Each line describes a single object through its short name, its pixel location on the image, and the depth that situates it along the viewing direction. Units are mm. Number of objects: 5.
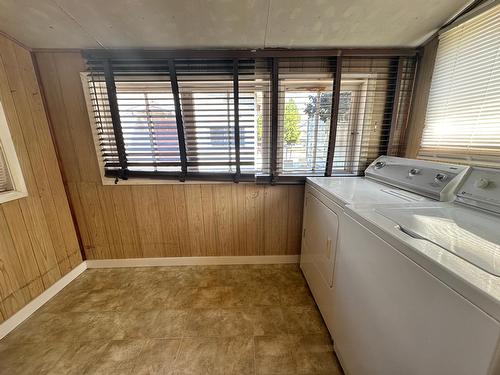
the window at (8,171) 1439
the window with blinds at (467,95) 1171
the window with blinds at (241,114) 1757
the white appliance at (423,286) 513
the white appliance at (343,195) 1186
